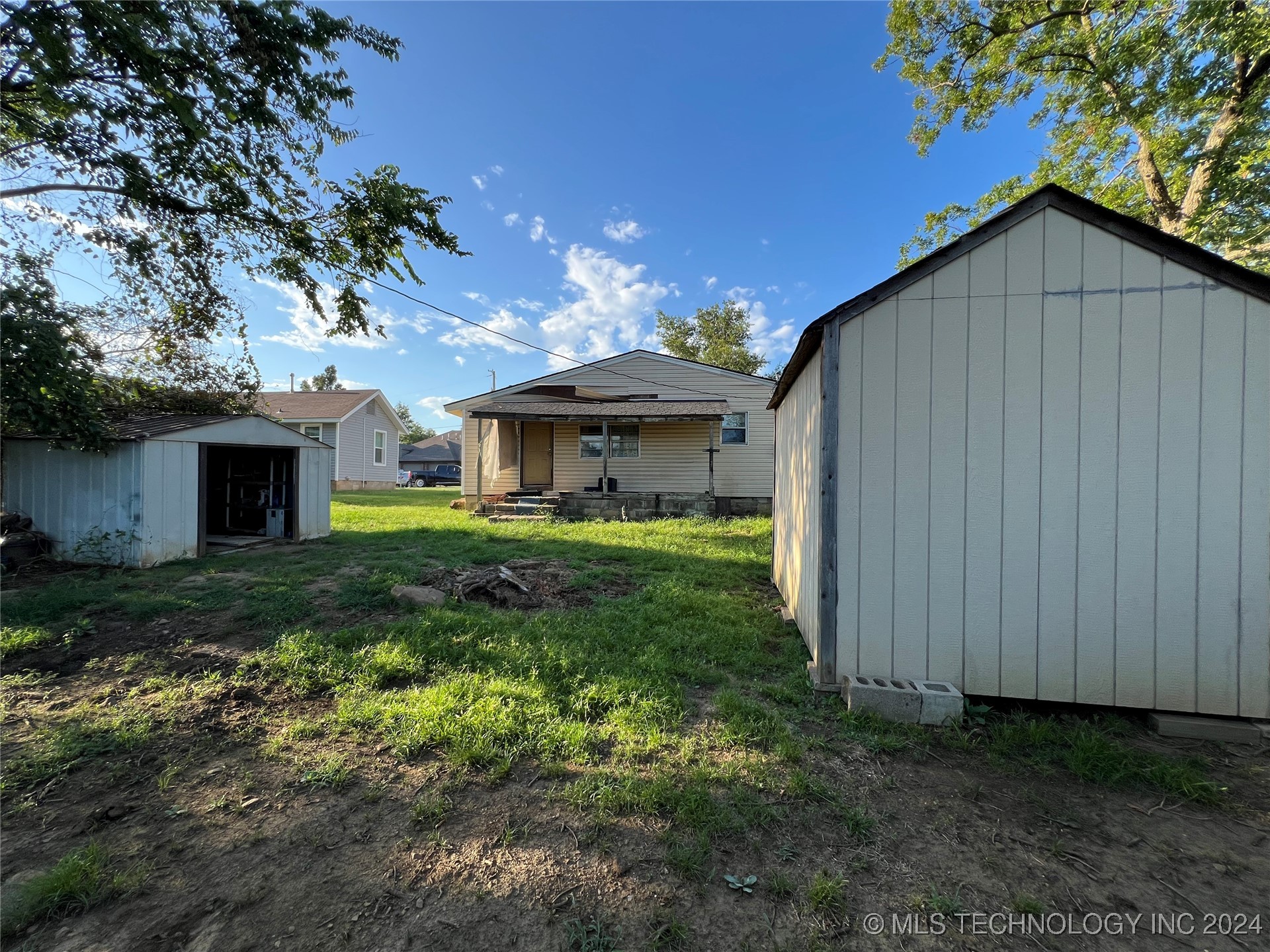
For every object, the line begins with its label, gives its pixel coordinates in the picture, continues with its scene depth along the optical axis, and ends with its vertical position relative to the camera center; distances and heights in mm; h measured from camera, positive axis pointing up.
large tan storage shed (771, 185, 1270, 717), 2746 +60
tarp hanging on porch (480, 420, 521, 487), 13406 +753
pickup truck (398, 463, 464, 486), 31255 -296
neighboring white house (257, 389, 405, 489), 21078 +2278
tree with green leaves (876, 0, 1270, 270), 7113 +7164
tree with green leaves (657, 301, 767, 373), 29766 +9368
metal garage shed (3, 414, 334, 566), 6484 -276
